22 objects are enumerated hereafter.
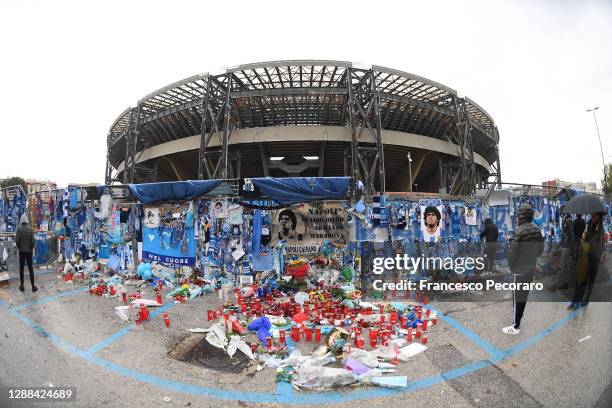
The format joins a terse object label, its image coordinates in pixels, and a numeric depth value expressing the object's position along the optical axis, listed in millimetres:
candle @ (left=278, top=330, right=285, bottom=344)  3878
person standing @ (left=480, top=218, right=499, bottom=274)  7328
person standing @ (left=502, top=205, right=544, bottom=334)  4133
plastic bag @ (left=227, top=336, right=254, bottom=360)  3599
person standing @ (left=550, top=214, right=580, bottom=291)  6410
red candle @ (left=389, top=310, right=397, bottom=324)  4578
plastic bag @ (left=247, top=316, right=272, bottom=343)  4188
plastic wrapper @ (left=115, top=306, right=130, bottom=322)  4738
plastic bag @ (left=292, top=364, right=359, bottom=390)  2936
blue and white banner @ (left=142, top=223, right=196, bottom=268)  7000
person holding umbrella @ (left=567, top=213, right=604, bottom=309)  5156
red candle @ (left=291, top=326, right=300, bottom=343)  4039
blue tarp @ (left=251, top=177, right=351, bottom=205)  6449
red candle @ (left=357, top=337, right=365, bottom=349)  3734
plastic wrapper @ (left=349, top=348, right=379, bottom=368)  3295
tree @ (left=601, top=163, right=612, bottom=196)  35097
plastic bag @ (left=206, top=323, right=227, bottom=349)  3842
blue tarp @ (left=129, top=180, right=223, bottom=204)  6840
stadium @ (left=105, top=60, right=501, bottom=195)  20031
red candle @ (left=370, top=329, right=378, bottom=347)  3812
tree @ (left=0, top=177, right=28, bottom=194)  57562
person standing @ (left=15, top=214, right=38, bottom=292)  6555
